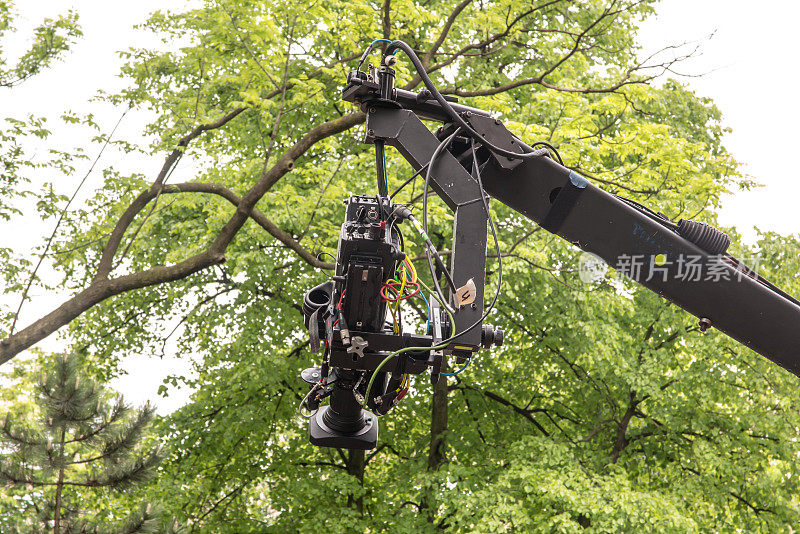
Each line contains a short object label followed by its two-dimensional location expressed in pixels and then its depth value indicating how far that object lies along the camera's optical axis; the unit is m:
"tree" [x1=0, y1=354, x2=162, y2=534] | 15.92
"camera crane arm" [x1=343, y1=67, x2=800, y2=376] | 8.27
